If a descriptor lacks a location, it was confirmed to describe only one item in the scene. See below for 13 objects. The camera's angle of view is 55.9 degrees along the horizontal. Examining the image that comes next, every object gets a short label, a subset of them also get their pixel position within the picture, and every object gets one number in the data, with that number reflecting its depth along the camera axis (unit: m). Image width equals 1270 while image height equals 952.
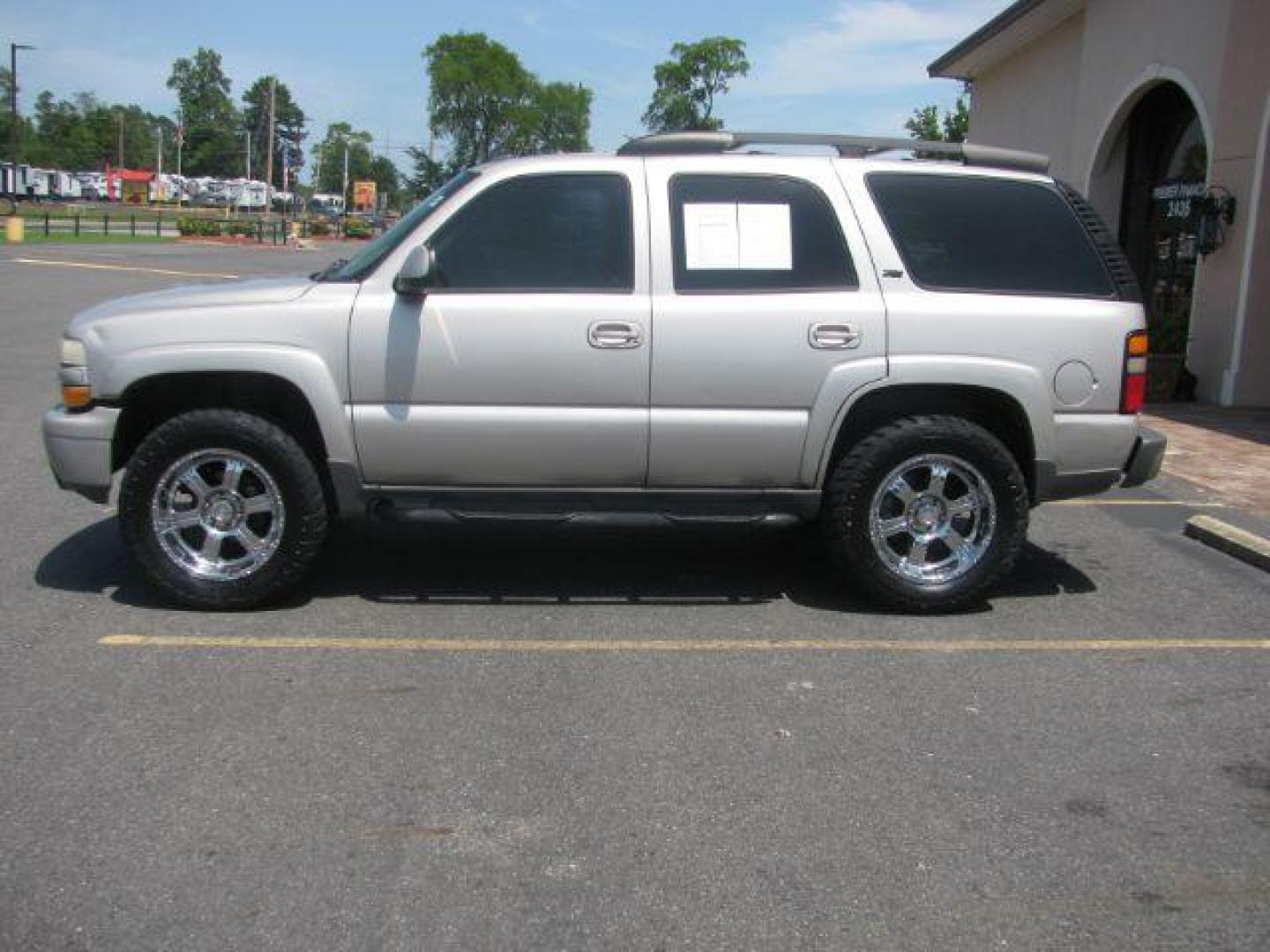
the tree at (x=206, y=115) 148.25
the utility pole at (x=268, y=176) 62.95
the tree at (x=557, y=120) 84.88
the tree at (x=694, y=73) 72.69
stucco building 12.19
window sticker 5.44
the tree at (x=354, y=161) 142.00
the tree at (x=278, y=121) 145.38
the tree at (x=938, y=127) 31.56
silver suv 5.29
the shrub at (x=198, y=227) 50.22
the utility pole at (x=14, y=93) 54.76
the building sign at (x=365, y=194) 87.19
